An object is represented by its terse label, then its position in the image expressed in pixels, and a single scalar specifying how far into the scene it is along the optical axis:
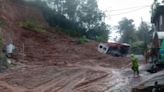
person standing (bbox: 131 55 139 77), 9.50
